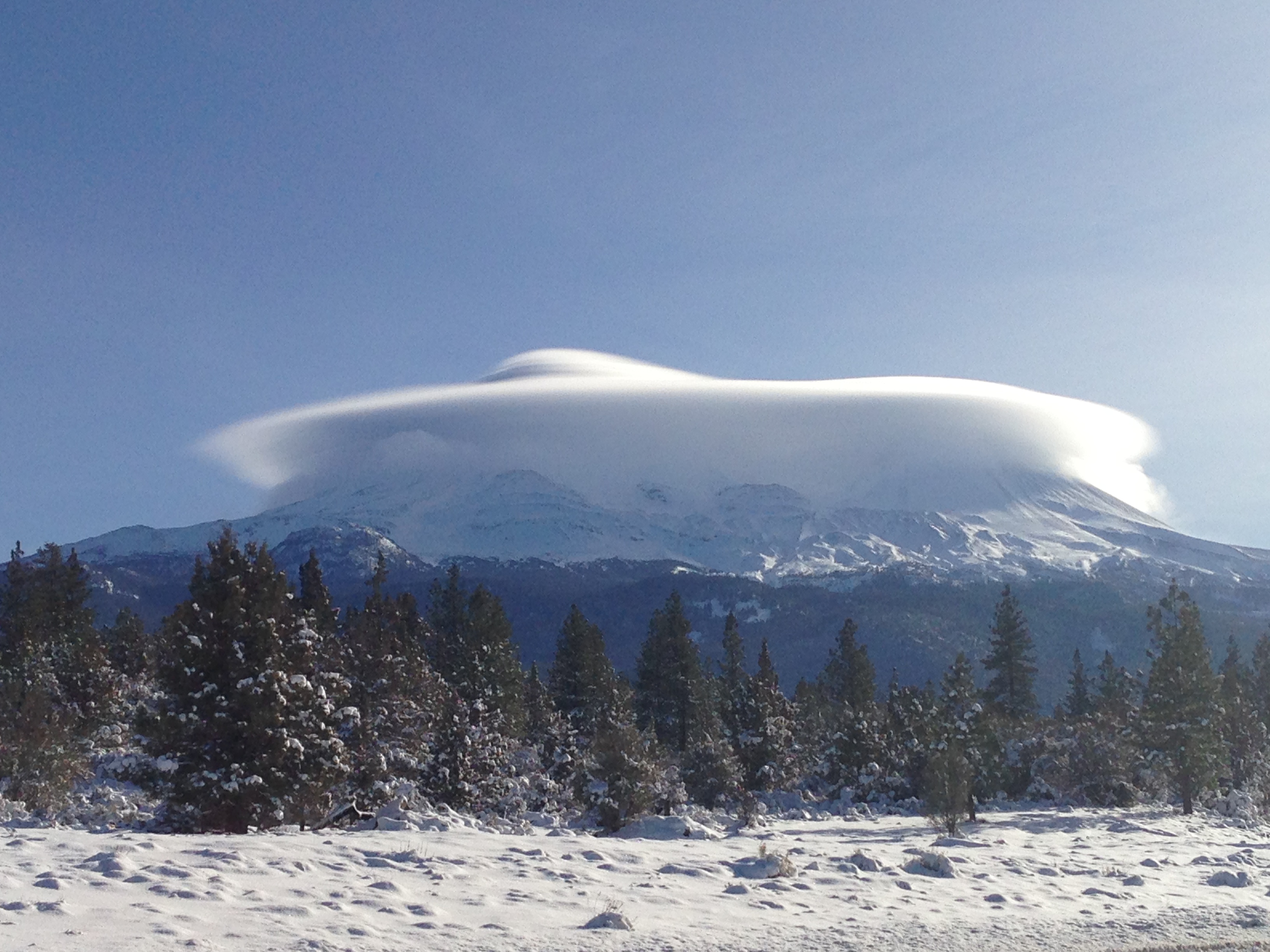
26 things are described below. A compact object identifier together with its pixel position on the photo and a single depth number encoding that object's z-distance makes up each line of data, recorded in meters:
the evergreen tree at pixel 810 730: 62.25
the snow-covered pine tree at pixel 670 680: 69.56
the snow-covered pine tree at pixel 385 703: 32.56
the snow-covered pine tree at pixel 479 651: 56.78
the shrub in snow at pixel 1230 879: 20.78
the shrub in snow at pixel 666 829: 27.47
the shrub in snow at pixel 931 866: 20.05
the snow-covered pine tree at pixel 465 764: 37.00
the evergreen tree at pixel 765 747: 54.56
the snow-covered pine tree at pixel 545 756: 44.16
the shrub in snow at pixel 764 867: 18.45
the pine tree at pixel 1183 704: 43.50
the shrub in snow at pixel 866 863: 19.78
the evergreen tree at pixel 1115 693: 57.38
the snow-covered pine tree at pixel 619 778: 31.39
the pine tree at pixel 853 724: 56.72
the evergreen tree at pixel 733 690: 56.75
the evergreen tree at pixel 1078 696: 78.88
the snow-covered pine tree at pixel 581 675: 68.19
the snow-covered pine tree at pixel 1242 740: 49.12
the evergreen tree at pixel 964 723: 43.81
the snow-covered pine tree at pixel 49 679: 28.17
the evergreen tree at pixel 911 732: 49.88
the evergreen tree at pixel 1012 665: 76.12
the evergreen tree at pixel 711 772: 44.28
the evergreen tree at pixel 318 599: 55.28
